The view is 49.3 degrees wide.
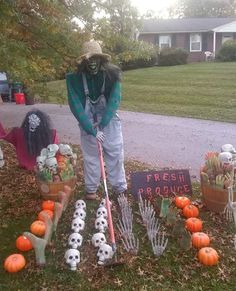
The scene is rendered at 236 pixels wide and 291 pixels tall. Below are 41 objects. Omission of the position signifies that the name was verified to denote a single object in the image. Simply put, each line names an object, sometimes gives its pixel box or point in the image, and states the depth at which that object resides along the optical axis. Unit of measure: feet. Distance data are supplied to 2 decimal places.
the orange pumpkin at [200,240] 8.11
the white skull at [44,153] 10.27
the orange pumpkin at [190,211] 9.31
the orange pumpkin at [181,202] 9.75
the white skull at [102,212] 9.07
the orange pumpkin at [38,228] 8.62
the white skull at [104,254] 7.51
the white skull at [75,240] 8.07
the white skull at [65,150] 10.62
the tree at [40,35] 9.59
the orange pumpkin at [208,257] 7.58
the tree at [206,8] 113.84
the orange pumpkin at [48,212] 8.87
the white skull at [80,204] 9.49
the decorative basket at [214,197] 9.30
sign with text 10.26
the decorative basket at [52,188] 9.93
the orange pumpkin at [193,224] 8.71
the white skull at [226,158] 9.23
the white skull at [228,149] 9.64
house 68.23
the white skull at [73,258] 7.47
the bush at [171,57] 53.32
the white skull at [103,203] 9.51
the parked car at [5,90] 28.68
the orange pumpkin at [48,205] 9.56
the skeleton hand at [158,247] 7.77
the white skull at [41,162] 10.04
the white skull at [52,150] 10.20
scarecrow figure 9.40
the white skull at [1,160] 13.33
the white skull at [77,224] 8.64
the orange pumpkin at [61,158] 10.22
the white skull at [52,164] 9.88
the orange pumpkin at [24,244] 8.19
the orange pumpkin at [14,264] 7.53
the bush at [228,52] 54.47
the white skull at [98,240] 8.04
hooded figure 11.79
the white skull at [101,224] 8.63
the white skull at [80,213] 9.09
